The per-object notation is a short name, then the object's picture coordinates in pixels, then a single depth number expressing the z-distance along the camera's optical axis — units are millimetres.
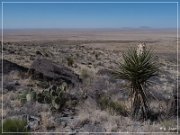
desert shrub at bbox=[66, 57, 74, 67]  23306
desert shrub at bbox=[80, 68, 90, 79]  16119
